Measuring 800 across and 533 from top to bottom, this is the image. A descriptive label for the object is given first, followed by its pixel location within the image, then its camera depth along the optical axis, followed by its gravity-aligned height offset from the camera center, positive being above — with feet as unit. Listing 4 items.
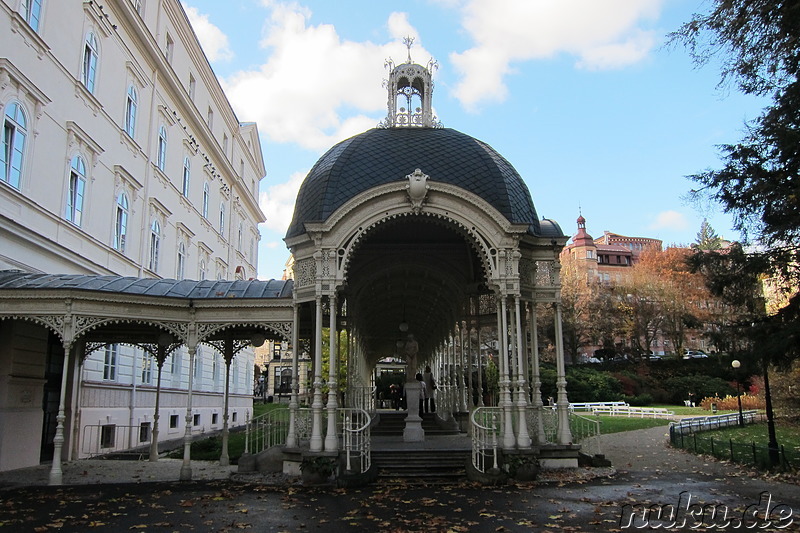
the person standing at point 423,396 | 72.42 -2.31
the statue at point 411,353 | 57.67 +2.11
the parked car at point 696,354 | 186.80 +6.50
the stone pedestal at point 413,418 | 54.29 -3.52
